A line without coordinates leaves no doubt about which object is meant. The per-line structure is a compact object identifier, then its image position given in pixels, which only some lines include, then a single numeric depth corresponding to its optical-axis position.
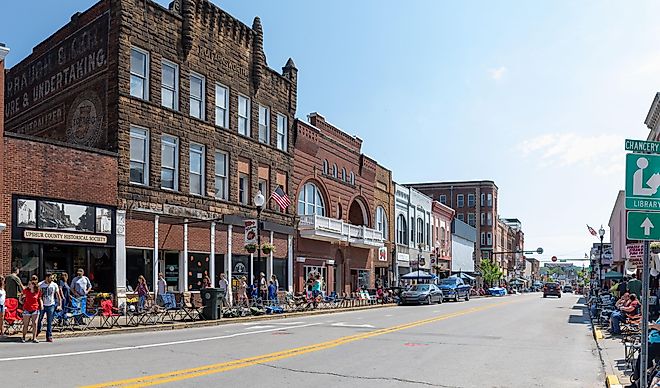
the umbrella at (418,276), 49.03
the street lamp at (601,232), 40.16
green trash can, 25.14
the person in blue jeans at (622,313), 19.53
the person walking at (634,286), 23.88
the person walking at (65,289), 20.73
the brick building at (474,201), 109.81
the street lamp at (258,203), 28.25
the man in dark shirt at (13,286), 21.09
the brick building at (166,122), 27.72
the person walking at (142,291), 26.05
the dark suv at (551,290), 72.56
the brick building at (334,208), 41.38
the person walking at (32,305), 16.84
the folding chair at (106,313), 20.99
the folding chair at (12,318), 18.81
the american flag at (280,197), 33.62
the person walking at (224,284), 27.96
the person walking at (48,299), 17.38
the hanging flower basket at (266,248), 31.66
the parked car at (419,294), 42.00
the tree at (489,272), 96.38
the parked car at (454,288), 49.69
